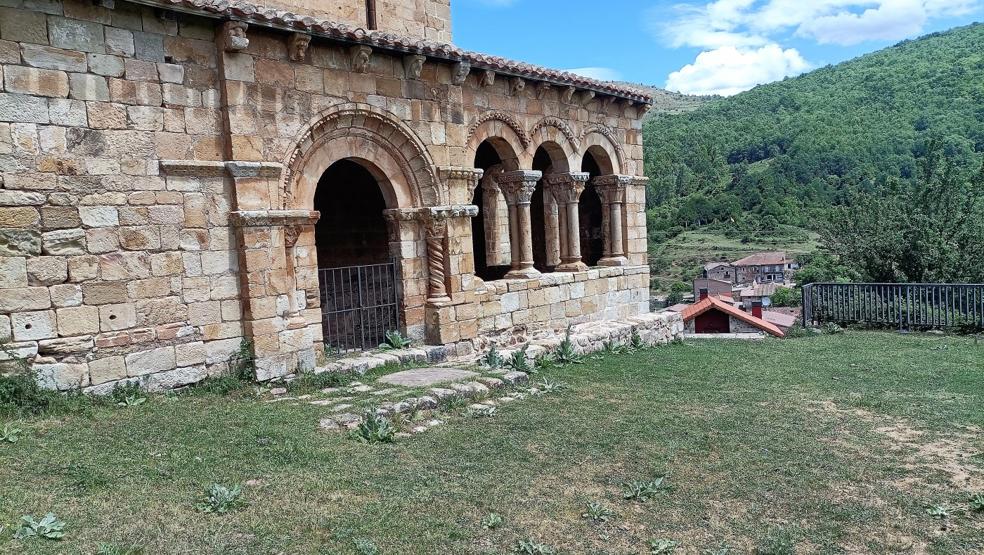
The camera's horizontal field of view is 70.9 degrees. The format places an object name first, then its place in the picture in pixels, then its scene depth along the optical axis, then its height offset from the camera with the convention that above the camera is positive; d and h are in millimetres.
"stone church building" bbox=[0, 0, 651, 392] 6676 +891
